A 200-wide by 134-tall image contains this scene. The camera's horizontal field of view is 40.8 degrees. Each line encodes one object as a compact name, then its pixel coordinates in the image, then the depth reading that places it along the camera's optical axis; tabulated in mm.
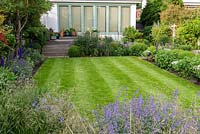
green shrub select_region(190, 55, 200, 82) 8055
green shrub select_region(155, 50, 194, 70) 9864
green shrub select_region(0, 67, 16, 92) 5803
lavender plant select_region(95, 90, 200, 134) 3086
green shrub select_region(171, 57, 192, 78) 8763
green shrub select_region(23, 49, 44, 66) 11762
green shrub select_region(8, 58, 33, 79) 8219
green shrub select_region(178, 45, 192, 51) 13931
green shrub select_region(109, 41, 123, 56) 15833
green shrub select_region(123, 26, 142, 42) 19500
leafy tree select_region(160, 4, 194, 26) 20312
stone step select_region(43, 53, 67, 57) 16031
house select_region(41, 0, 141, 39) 21531
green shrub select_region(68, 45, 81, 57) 15047
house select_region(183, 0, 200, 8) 25900
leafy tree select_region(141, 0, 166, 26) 24094
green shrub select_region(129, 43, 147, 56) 15570
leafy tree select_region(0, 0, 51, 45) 9555
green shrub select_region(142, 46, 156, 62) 13048
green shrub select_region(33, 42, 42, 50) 14502
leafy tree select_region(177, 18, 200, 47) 14256
